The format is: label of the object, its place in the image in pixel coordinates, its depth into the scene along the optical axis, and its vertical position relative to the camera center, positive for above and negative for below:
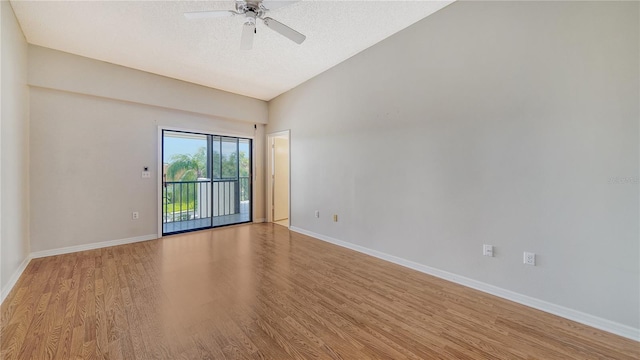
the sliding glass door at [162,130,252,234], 4.60 +0.00
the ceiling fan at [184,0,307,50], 2.11 +1.55
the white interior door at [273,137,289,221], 5.81 +0.04
